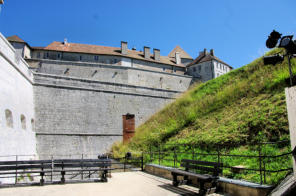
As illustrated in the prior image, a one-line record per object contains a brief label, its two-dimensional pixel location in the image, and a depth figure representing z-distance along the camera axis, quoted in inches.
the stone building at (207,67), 1657.2
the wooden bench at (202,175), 224.4
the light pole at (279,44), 174.6
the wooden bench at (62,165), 283.0
